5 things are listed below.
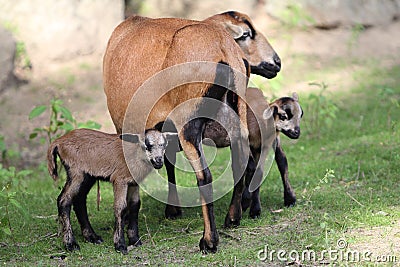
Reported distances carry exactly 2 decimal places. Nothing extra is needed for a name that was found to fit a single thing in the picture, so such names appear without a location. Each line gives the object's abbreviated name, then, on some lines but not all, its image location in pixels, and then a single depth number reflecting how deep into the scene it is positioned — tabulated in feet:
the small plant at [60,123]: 48.86
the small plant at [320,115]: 61.57
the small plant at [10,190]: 36.77
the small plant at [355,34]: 84.73
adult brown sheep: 36.04
